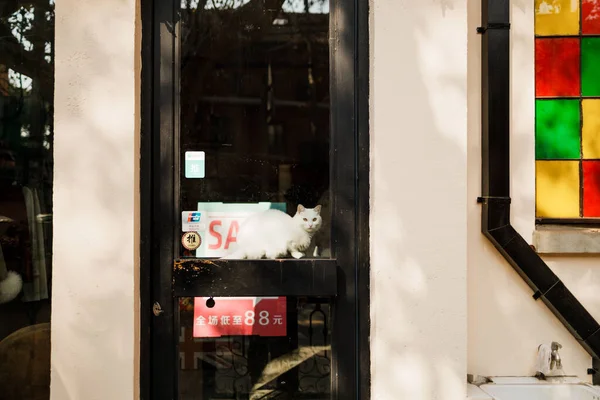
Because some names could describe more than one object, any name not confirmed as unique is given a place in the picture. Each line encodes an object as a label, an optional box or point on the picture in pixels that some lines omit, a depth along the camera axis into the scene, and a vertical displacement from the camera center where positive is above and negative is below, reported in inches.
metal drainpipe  133.2 -0.4
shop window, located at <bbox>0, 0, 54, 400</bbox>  128.4 +3.7
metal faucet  131.1 -40.7
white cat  127.0 -8.9
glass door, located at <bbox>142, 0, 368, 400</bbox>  125.6 -0.5
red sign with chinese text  126.3 -28.7
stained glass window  139.8 +23.7
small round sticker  127.1 -10.2
